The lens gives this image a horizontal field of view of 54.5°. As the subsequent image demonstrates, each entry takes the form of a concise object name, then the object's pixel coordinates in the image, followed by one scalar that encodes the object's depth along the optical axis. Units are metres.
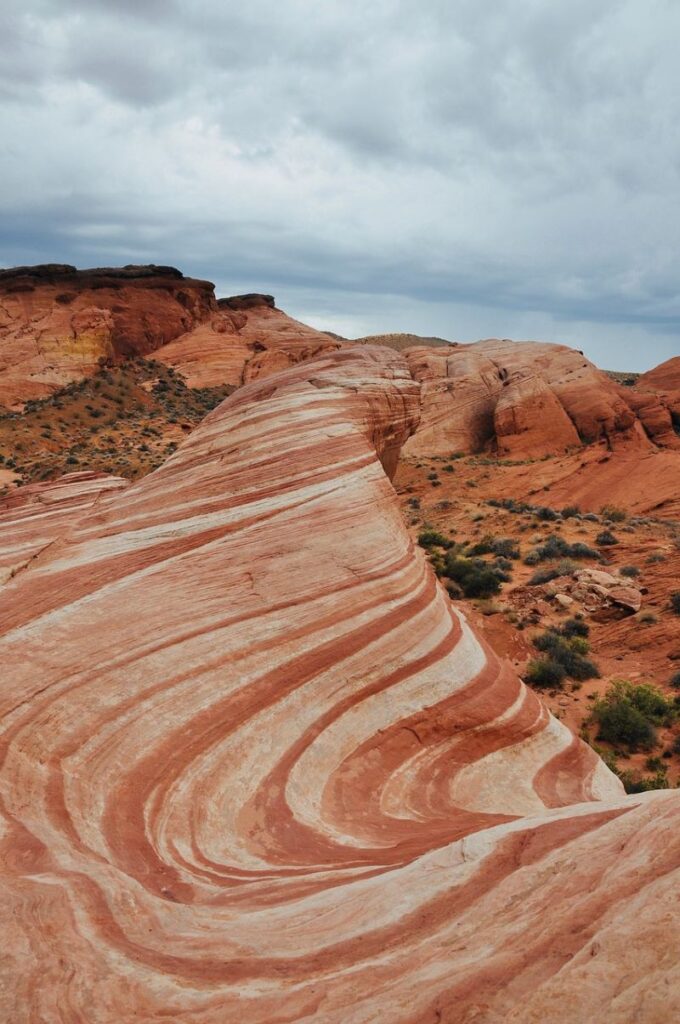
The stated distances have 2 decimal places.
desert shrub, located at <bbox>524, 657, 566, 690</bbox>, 14.17
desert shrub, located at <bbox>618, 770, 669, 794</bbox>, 10.60
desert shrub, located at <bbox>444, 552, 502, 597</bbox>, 19.22
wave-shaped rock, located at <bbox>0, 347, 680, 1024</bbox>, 2.97
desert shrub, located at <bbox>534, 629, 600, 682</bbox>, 14.56
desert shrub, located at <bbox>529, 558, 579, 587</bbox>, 19.52
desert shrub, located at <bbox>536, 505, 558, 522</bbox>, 26.75
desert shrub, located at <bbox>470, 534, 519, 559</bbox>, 22.86
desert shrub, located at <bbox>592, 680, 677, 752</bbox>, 12.20
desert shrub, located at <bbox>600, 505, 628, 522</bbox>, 27.94
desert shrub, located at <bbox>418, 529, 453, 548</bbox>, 24.70
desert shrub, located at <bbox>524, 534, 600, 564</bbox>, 21.92
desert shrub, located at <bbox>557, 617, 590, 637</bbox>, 16.50
